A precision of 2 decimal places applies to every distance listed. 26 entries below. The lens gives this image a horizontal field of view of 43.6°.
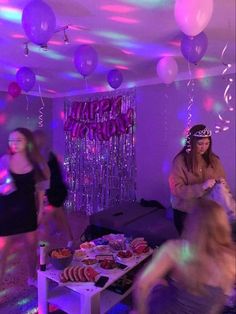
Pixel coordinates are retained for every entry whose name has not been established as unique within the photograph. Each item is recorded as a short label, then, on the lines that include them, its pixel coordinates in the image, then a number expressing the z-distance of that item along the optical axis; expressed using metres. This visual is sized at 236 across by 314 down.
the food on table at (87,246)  2.34
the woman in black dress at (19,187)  2.24
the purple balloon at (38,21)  1.64
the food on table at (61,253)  2.00
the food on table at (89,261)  2.08
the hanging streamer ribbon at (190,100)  3.54
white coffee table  1.74
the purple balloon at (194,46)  2.09
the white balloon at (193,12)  1.61
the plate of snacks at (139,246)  2.28
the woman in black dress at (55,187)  2.98
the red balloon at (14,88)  3.58
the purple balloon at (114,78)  3.17
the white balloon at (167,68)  2.78
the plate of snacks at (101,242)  2.45
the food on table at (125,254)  2.18
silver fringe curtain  4.18
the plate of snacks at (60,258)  1.97
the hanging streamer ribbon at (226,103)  3.26
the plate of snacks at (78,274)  1.83
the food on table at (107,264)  2.02
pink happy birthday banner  4.19
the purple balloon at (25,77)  2.96
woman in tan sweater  1.97
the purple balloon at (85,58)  2.37
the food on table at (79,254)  2.18
